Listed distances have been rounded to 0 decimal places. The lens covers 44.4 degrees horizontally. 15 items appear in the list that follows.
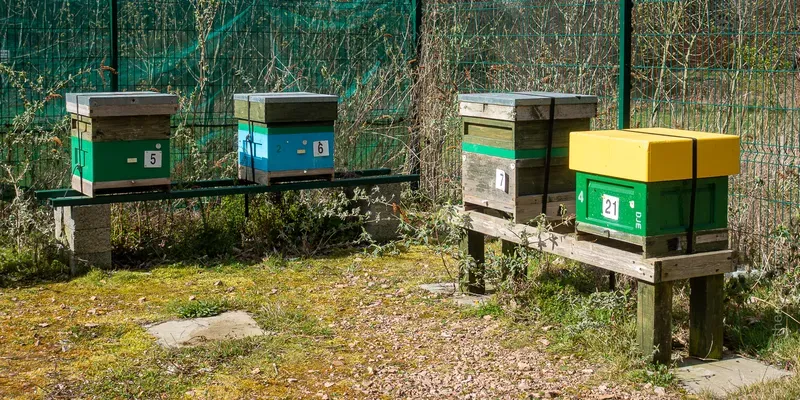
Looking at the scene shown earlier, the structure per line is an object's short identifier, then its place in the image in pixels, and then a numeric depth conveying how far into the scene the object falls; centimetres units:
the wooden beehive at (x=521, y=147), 658
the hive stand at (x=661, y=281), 562
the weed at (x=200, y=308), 698
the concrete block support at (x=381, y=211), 955
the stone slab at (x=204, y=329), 639
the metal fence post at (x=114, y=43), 916
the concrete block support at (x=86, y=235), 808
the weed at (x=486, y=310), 684
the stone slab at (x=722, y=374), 540
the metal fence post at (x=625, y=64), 744
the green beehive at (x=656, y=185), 551
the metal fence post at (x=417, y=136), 1064
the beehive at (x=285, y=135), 848
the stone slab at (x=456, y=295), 722
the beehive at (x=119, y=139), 779
